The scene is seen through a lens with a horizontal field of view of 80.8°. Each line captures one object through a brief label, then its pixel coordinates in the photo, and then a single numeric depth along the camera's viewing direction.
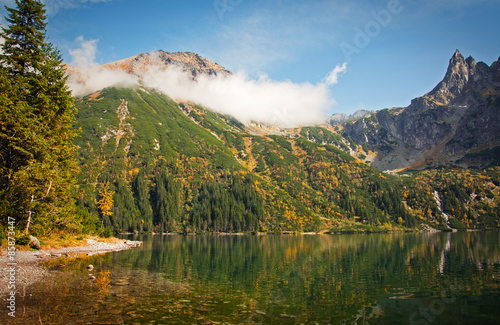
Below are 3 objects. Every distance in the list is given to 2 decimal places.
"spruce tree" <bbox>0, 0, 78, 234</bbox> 41.97
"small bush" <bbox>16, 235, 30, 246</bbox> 42.07
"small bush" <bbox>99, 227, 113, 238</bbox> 87.00
